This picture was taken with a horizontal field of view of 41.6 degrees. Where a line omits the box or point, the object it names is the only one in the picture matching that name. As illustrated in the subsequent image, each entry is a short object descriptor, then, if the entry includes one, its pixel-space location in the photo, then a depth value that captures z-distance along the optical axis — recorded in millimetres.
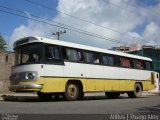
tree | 44981
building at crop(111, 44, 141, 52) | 33532
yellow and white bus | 10239
